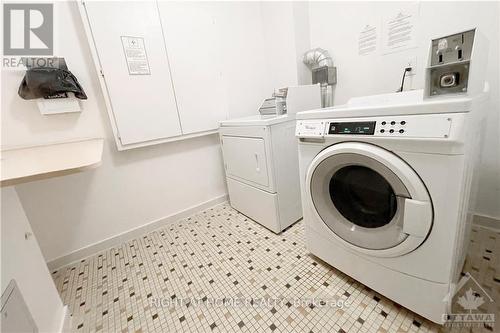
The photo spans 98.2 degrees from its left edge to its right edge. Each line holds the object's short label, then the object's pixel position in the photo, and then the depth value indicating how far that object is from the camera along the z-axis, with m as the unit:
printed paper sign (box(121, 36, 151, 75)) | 1.54
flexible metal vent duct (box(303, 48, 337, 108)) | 1.80
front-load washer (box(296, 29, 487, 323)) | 0.69
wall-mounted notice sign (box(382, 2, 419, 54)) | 1.39
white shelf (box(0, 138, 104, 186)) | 0.68
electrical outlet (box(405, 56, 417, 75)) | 1.44
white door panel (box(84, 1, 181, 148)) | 1.45
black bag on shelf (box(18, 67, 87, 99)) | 1.27
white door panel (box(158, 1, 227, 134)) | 1.72
